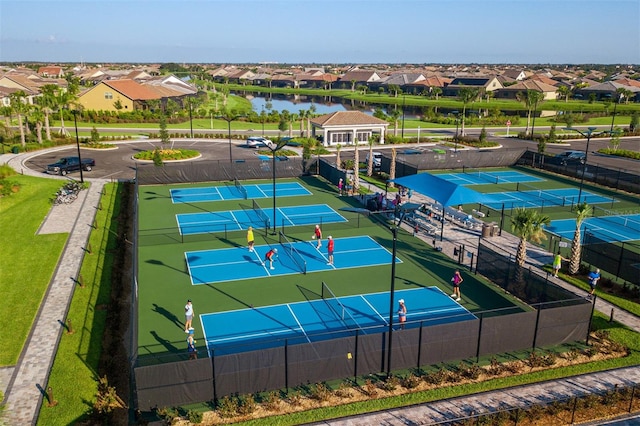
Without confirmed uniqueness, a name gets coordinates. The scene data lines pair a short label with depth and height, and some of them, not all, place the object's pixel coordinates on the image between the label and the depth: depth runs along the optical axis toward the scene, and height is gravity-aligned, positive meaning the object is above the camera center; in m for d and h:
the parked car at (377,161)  48.04 -7.79
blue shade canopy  29.08 -6.54
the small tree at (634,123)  71.62 -5.79
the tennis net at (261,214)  30.87 -8.89
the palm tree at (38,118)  57.50 -5.13
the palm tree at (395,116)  68.62 -5.13
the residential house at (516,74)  168.38 +1.67
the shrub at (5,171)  40.97 -7.89
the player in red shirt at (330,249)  24.77 -8.23
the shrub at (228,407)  14.12 -9.09
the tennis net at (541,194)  38.08 -8.81
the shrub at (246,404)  14.24 -9.07
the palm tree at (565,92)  120.19 -2.79
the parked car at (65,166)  44.59 -8.01
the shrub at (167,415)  13.77 -9.05
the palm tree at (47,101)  58.42 -3.25
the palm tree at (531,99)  75.44 -2.86
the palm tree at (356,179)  39.89 -7.93
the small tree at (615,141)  58.06 -6.70
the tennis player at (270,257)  23.94 -8.46
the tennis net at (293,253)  24.67 -9.00
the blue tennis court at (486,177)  45.06 -8.77
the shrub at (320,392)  14.87 -9.08
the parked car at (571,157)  48.00 -7.53
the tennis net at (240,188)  39.04 -8.97
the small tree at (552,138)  62.62 -7.18
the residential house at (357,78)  162.57 -0.43
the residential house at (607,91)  120.50 -2.45
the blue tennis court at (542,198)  37.19 -8.83
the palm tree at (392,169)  42.32 -7.60
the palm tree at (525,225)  22.46 -6.31
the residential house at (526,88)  117.69 -2.41
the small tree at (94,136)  58.61 -7.06
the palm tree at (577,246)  23.50 -7.64
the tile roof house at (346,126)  59.66 -5.69
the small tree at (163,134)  53.16 -6.09
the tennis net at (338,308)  19.23 -9.03
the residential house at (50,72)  171.82 +0.18
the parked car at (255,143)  60.38 -7.81
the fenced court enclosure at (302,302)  15.10 -9.02
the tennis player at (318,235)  27.26 -8.37
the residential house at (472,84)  131.62 -1.52
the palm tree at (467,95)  77.89 -2.66
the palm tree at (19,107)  55.56 -3.84
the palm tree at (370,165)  47.28 -7.95
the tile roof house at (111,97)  83.62 -3.88
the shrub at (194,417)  13.78 -9.03
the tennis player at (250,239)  26.27 -8.20
